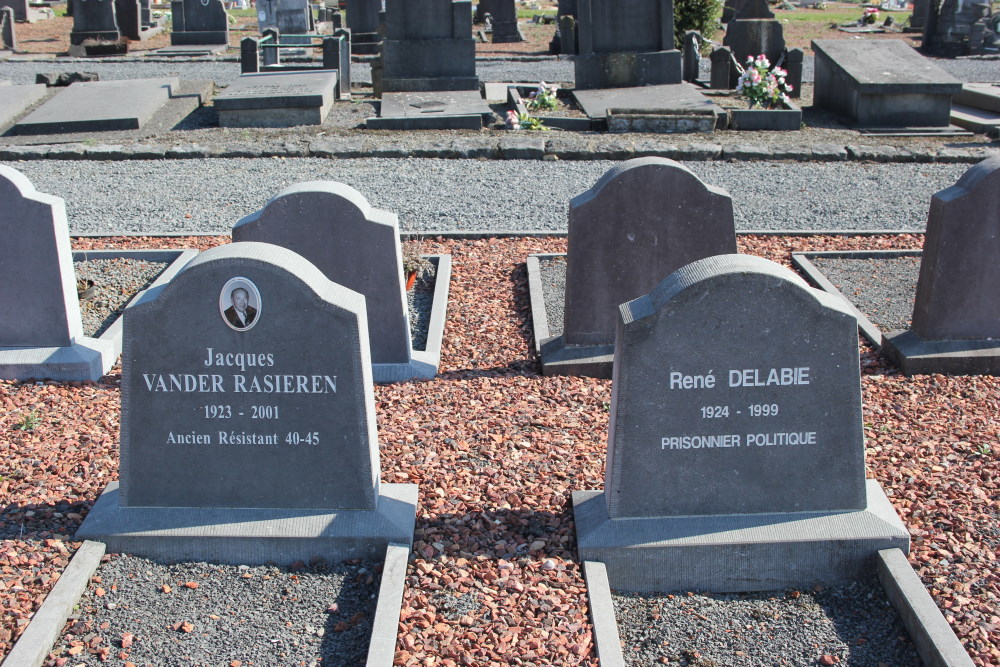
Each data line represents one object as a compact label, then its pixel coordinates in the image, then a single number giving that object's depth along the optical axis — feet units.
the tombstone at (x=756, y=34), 62.34
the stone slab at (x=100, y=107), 48.08
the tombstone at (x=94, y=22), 87.66
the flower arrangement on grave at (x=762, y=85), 50.93
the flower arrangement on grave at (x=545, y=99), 52.44
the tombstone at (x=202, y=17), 92.17
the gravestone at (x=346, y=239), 20.34
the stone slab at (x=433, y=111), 48.85
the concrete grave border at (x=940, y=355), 20.63
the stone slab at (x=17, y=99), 51.24
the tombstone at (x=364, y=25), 85.51
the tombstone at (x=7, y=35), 88.79
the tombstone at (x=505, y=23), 96.73
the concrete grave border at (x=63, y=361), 20.58
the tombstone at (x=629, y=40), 55.31
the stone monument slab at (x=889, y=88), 49.03
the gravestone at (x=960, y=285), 20.11
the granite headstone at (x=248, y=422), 13.37
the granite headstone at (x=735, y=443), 13.03
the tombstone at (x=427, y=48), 56.90
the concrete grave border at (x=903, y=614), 11.60
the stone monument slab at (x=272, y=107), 49.96
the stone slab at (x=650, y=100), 48.70
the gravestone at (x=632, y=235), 20.77
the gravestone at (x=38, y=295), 20.36
